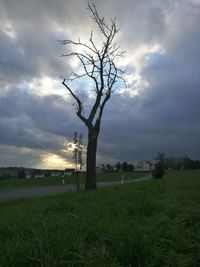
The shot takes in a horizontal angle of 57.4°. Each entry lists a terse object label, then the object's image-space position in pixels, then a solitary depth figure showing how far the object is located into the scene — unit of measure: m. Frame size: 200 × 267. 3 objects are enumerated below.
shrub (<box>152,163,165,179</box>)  20.60
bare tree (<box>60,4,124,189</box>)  10.41
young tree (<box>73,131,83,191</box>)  12.49
